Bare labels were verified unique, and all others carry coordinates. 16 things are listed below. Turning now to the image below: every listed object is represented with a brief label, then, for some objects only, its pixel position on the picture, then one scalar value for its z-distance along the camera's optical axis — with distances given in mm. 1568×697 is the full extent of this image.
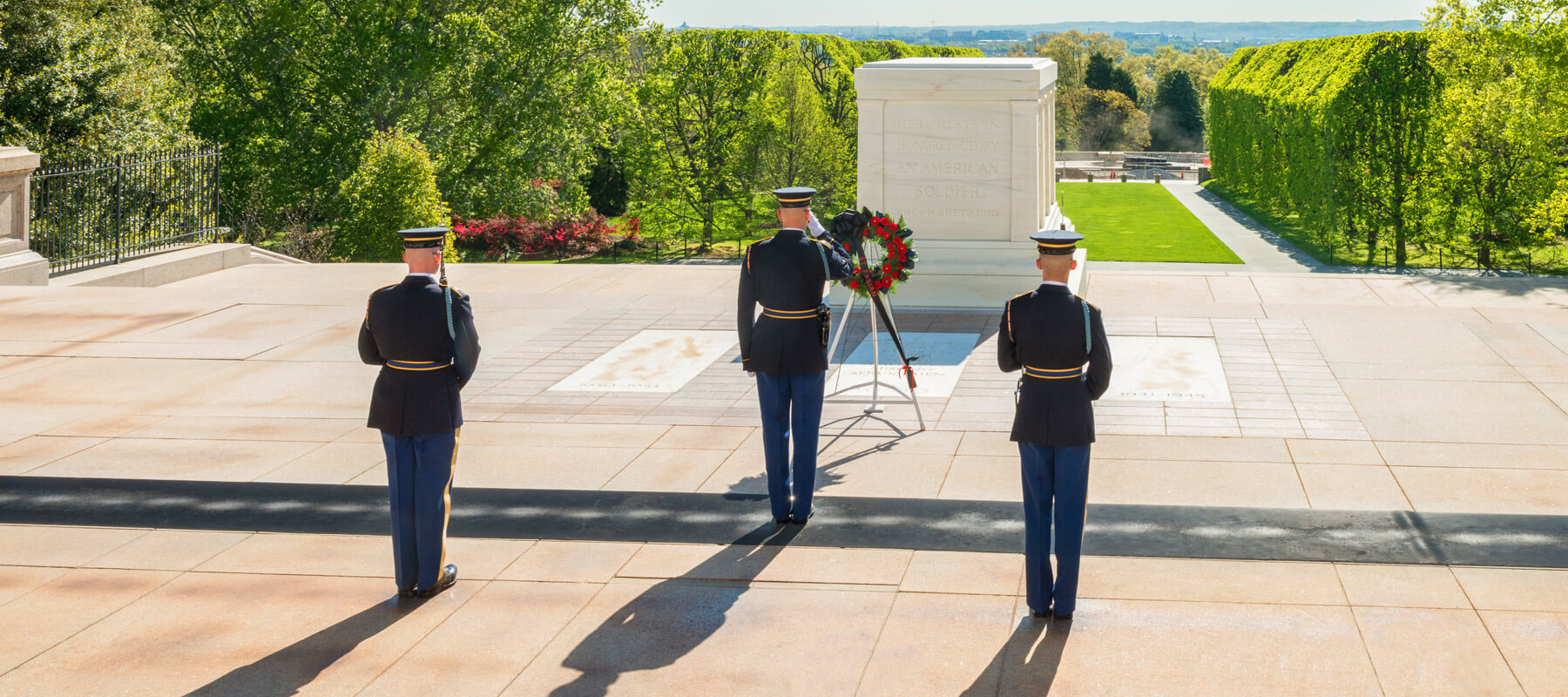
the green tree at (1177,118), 91500
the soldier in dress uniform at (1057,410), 5168
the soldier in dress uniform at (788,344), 6477
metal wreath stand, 8709
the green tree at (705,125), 46688
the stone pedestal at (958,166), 13234
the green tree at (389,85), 33875
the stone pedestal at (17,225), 14830
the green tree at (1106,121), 90625
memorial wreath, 8477
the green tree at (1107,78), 94188
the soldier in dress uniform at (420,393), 5457
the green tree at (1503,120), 26312
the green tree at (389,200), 25594
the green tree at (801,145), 47219
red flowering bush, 37531
